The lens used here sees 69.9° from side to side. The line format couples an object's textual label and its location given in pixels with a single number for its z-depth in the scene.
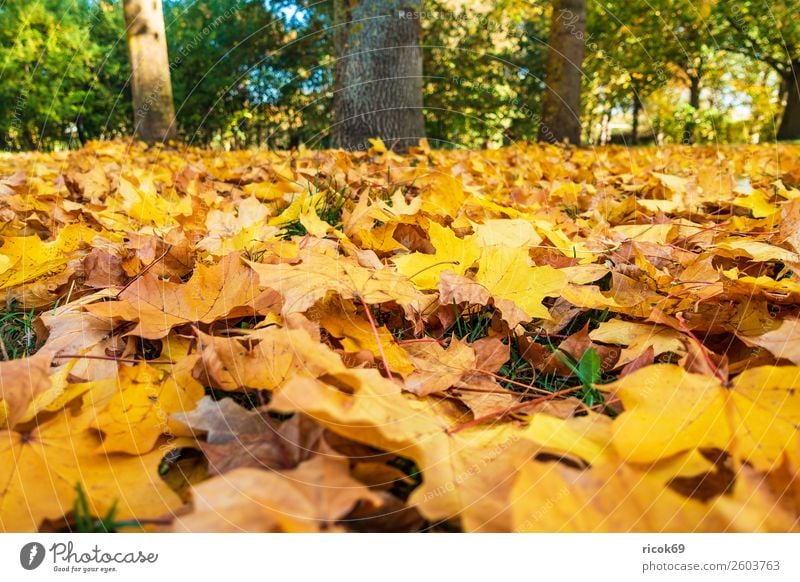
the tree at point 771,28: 7.82
